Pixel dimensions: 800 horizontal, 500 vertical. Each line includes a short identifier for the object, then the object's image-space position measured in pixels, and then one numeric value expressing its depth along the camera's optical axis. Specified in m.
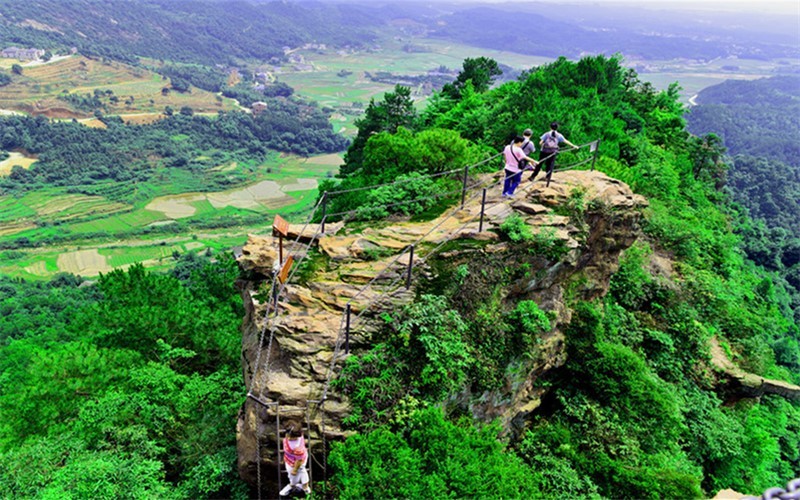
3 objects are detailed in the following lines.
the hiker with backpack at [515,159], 10.88
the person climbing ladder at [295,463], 6.83
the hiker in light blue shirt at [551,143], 11.31
